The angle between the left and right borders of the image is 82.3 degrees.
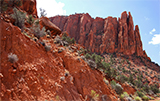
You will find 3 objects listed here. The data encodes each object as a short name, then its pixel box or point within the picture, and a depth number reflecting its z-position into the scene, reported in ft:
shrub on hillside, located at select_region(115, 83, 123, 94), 50.75
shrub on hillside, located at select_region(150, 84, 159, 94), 99.04
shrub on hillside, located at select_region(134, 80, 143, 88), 101.64
